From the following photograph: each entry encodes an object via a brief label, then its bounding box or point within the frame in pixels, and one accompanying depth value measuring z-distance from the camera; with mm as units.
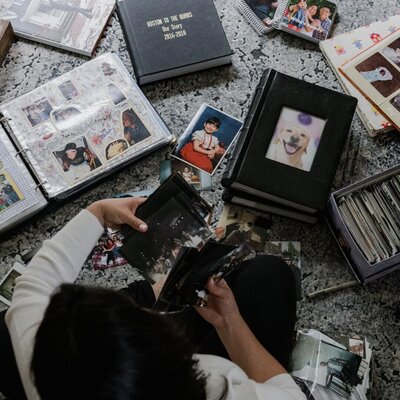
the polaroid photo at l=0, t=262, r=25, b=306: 1097
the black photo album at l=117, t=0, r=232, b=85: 1229
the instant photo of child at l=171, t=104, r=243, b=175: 1193
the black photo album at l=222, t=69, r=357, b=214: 1056
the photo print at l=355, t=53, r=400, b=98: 1208
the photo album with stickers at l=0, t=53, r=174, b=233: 1121
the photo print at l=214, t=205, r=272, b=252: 1152
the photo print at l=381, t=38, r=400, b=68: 1225
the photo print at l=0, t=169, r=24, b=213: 1099
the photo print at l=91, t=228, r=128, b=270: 1134
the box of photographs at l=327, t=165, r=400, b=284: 1035
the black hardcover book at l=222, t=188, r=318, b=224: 1108
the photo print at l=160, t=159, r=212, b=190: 1185
